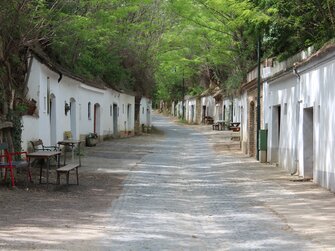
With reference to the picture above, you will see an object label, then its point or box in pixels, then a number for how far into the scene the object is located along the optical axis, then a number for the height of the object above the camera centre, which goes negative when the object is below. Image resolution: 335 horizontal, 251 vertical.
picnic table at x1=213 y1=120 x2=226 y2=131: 48.12 -1.03
